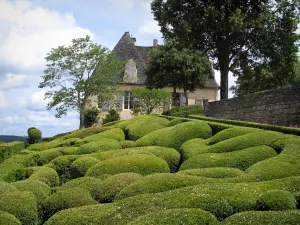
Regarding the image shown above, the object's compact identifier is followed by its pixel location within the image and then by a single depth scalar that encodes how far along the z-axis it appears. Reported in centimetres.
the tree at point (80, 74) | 3506
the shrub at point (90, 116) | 3644
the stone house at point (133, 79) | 4459
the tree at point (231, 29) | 2692
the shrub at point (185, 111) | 2578
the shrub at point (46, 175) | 1125
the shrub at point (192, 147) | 1150
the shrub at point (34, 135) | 2944
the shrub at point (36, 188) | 917
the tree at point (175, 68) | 3844
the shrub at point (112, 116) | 3466
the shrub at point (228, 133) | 1238
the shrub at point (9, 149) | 1914
